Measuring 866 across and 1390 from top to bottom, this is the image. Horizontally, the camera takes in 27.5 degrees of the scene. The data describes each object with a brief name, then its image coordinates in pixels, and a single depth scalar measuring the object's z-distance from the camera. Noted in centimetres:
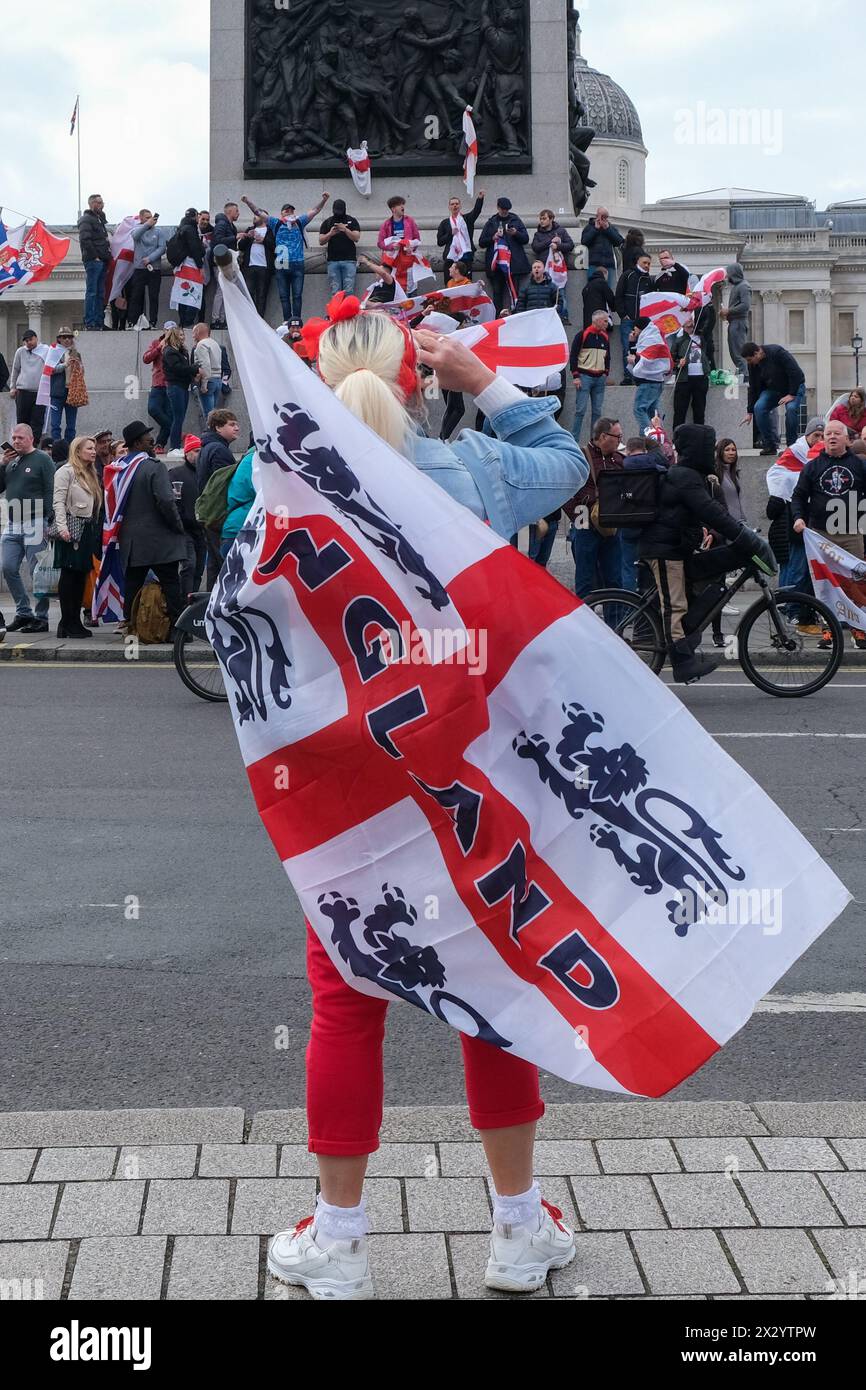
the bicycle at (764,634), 1145
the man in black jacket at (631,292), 2170
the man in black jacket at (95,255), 2233
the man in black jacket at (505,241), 2109
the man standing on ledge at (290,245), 2152
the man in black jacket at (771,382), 2020
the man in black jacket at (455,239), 2122
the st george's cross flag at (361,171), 2216
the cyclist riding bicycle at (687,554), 1161
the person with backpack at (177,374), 1977
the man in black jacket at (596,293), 2142
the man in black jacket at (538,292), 2052
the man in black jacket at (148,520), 1390
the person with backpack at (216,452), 1380
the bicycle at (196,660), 1125
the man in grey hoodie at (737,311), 2294
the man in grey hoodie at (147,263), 2286
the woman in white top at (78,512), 1459
